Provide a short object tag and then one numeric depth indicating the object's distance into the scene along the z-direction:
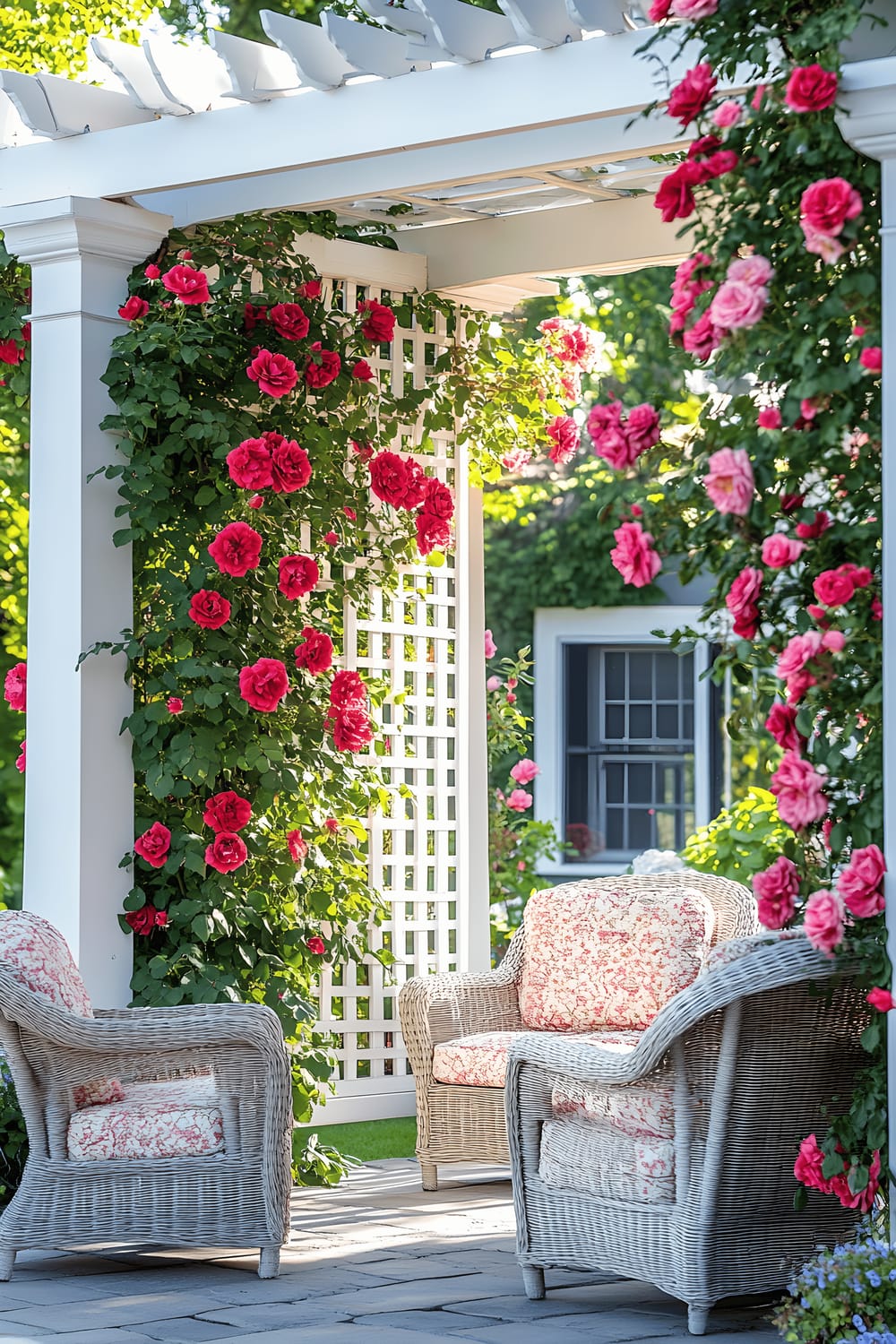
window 12.30
